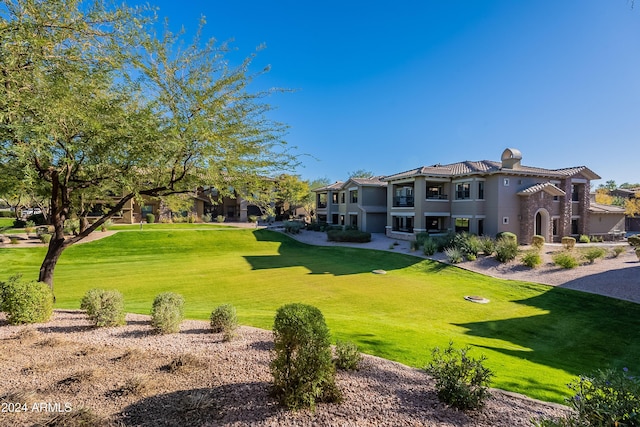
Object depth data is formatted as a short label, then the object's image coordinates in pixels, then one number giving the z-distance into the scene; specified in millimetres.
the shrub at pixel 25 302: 7168
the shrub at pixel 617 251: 19850
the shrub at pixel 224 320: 7098
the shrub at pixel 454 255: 20531
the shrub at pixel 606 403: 3229
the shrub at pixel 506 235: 23522
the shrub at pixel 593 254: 18297
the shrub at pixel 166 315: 7016
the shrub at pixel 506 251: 19625
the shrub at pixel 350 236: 31562
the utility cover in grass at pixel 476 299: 13875
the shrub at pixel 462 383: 4266
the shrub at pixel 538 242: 21458
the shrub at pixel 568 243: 21098
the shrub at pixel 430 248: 22969
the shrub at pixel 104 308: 7348
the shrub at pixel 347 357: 5297
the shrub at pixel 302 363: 4129
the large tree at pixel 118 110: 5785
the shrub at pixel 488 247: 20969
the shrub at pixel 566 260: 17688
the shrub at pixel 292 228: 37803
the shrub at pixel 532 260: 18453
